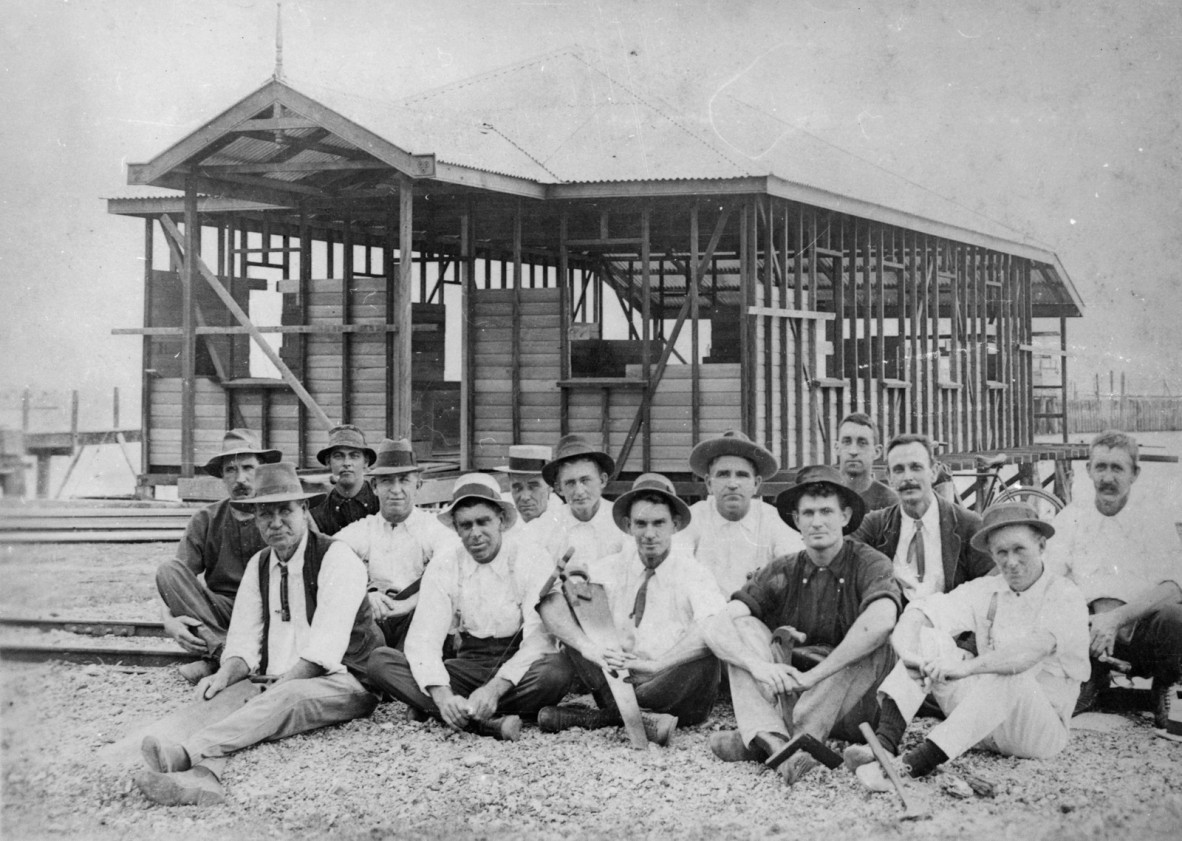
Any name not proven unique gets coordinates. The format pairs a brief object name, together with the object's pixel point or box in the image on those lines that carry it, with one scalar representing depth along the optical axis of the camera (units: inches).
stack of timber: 344.5
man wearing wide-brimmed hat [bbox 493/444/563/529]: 275.4
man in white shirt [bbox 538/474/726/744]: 220.5
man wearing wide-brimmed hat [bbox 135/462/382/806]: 220.7
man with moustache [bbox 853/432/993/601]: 237.5
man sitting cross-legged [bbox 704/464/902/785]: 195.5
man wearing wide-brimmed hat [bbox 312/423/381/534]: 296.7
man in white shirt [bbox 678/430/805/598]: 249.3
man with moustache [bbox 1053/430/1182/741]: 216.7
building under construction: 417.7
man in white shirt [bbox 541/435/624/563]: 260.7
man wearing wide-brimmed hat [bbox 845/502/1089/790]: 190.5
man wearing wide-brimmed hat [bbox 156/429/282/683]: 271.0
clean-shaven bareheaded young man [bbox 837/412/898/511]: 278.1
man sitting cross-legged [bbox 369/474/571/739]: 222.5
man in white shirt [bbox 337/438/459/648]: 271.6
